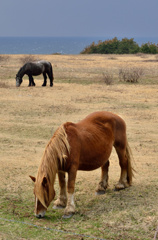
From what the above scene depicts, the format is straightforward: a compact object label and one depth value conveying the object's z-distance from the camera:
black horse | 19.78
